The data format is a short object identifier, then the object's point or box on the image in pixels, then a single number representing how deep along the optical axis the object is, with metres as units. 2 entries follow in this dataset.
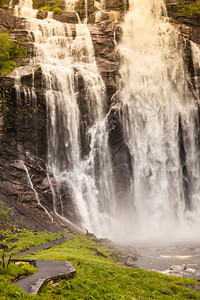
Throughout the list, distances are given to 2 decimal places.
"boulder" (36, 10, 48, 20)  50.48
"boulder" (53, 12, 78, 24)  50.75
